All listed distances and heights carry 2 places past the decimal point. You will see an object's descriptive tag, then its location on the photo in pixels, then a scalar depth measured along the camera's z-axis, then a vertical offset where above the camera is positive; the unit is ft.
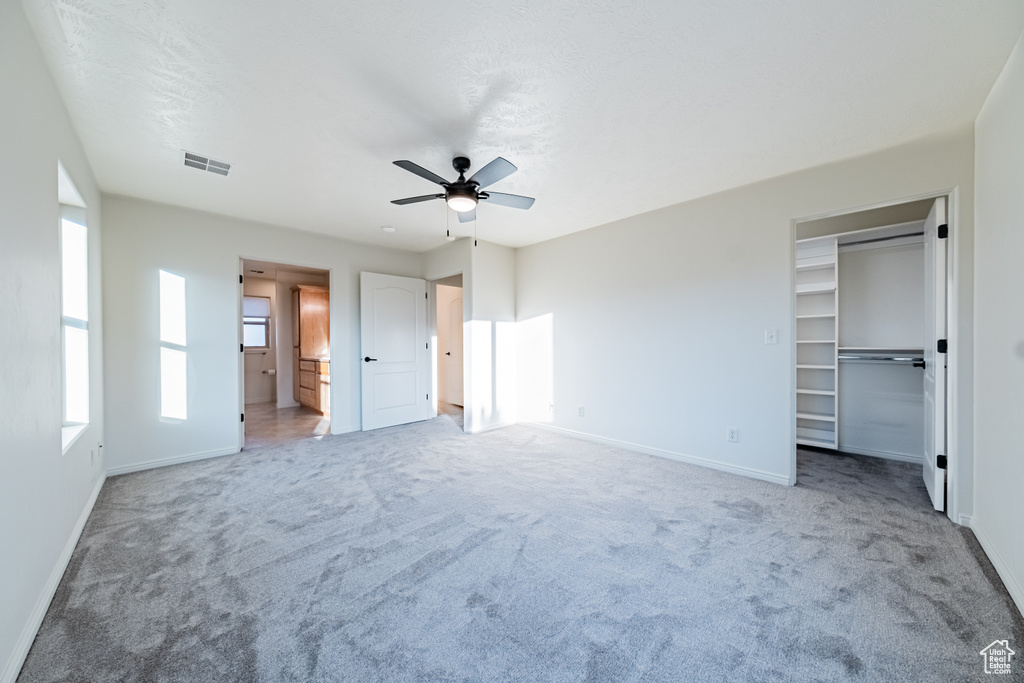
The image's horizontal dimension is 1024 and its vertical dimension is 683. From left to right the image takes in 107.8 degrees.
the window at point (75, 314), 8.46 +0.62
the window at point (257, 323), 22.61 +1.04
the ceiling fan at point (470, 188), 7.23 +3.30
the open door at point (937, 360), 7.98 -0.52
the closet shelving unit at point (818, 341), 12.34 -0.14
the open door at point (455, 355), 22.33 -1.02
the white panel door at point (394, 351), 15.99 -0.55
